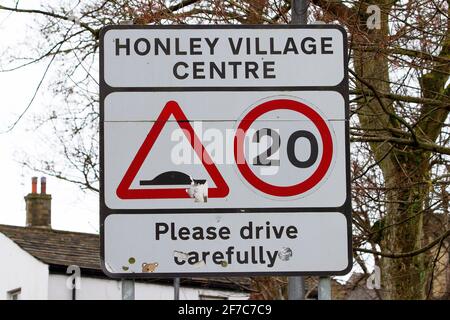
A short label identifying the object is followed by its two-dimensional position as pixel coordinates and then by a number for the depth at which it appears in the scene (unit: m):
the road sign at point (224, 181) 6.41
